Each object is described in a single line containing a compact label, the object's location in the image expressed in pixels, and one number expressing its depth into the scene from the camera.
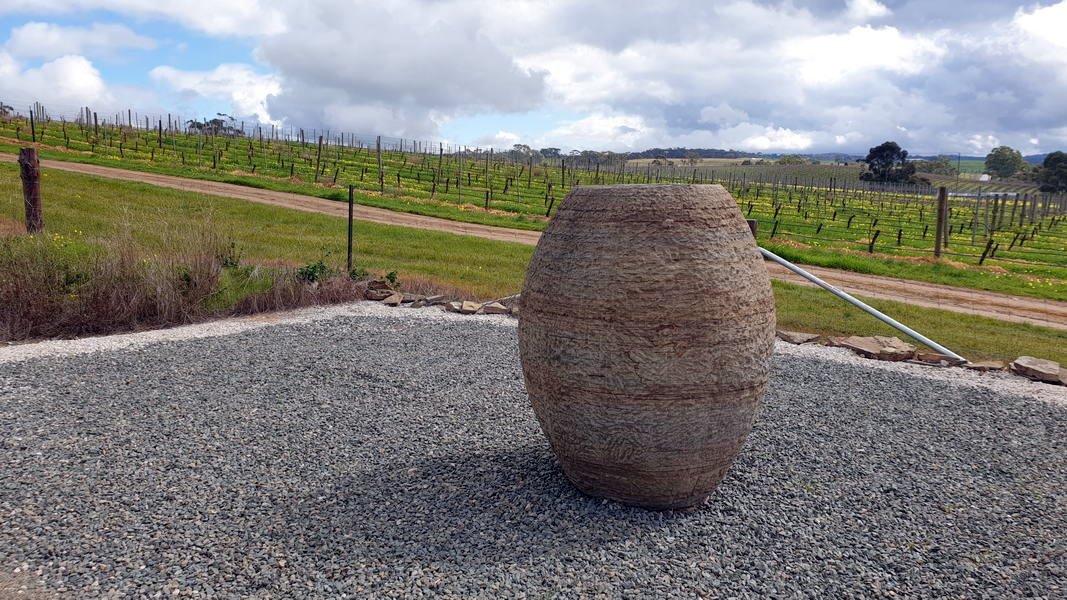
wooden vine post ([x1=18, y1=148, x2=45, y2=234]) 13.14
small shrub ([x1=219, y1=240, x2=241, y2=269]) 12.02
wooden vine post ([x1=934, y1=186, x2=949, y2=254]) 21.17
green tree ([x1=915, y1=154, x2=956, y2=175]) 132.25
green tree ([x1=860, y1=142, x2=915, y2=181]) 104.56
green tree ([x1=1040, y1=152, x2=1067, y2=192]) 93.81
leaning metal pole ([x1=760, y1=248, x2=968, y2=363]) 9.91
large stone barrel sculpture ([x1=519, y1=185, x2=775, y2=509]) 4.48
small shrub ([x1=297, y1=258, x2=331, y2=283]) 12.65
